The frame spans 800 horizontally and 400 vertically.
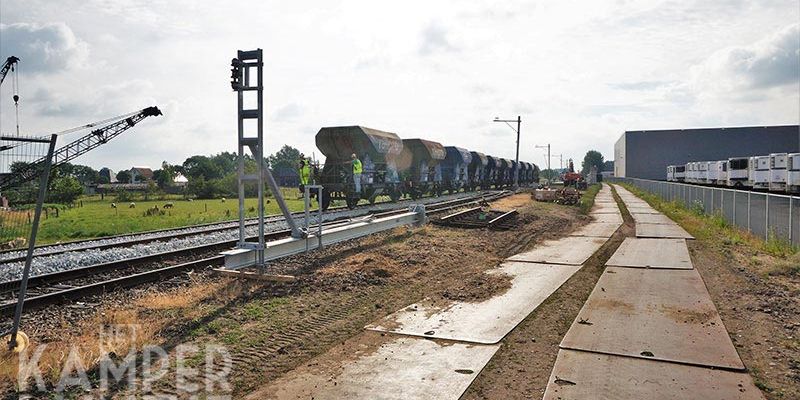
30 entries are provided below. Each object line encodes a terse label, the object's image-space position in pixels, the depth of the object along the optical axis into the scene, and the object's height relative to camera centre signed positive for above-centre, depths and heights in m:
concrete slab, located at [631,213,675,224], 19.36 -1.20
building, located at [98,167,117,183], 104.00 +2.68
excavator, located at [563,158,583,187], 41.16 +0.84
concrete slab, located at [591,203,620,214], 23.78 -0.99
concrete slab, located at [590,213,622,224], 19.06 -1.18
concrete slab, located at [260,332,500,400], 4.04 -1.61
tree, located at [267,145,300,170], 116.19 +8.67
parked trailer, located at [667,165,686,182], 61.33 +1.94
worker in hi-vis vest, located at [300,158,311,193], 16.52 +0.59
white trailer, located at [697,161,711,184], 48.16 +1.67
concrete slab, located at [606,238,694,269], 9.95 -1.44
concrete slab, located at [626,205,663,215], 24.57 -1.07
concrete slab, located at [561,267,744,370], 4.91 -1.55
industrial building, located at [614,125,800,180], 79.88 +7.00
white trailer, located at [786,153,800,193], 26.28 +0.85
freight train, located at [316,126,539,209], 21.19 +1.21
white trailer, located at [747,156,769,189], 31.27 +1.03
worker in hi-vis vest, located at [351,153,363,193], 19.56 +0.68
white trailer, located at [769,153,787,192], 28.42 +0.95
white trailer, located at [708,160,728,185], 41.85 +1.38
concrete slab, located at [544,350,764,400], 3.95 -1.59
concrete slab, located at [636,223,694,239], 14.77 -1.32
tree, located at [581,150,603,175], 166.19 +9.57
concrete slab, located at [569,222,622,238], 15.32 -1.31
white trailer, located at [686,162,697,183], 53.03 +1.76
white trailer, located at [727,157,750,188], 36.78 +1.26
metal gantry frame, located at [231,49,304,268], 7.72 +0.87
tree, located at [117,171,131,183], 106.25 +2.25
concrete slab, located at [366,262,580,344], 5.55 -1.56
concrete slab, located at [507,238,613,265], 10.51 -1.43
